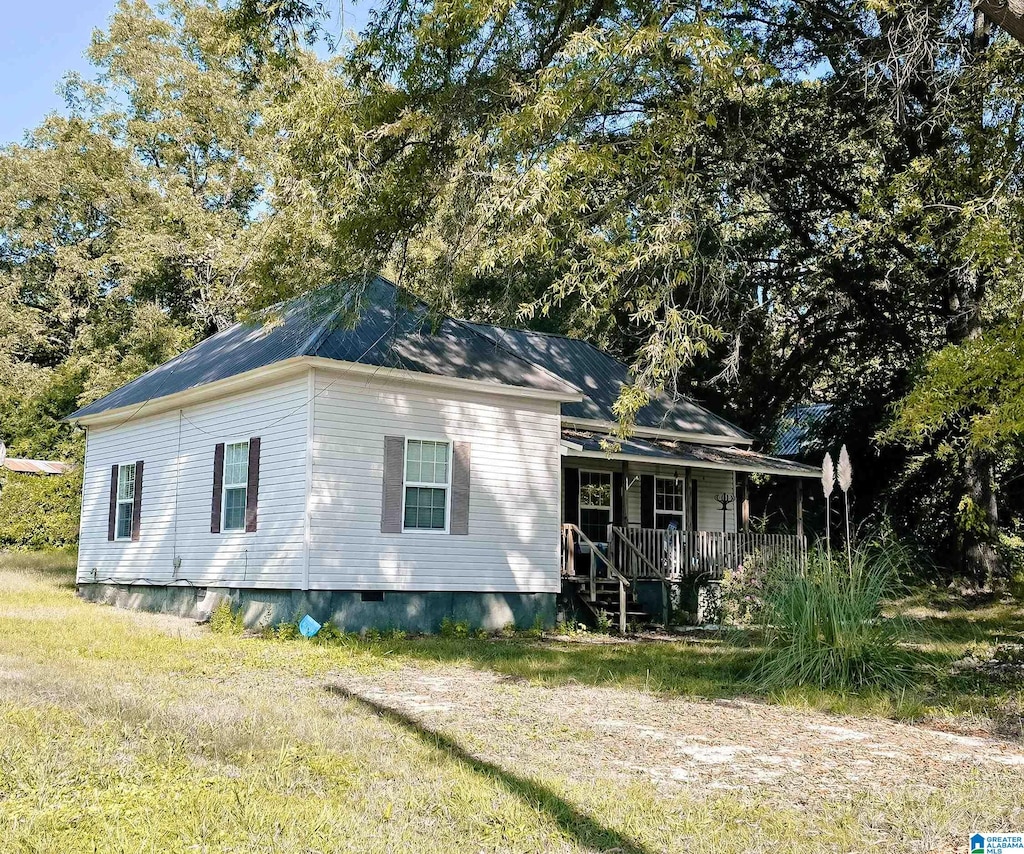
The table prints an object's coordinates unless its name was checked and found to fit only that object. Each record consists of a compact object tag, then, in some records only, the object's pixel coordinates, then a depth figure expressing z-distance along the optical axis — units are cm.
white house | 1364
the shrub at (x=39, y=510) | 2795
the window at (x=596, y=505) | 1800
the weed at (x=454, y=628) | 1423
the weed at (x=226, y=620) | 1353
